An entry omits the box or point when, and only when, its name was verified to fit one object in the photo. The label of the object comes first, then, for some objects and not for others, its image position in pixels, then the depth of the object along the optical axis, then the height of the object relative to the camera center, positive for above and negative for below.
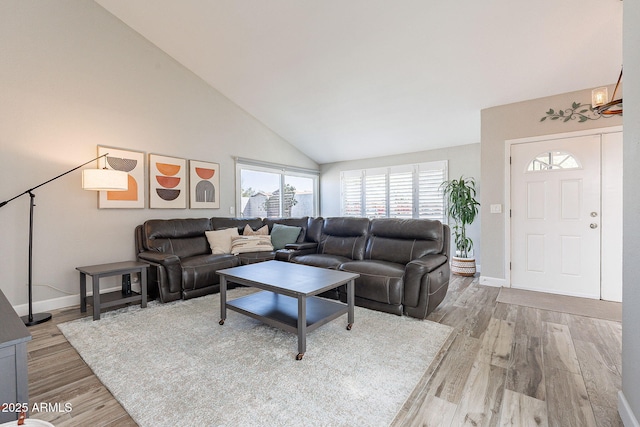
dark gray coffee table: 2.21 -0.81
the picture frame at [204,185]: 4.60 +0.44
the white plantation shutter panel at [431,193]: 5.45 +0.37
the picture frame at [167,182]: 4.14 +0.44
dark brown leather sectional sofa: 2.91 -0.58
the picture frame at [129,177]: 3.65 +0.49
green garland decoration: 3.50 +1.23
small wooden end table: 2.92 -0.82
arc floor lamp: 2.90 +0.29
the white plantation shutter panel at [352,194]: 6.54 +0.42
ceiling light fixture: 2.16 +0.86
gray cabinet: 1.13 -0.63
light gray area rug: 1.58 -1.08
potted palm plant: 4.72 -0.06
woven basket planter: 4.68 -0.89
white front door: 3.54 -0.05
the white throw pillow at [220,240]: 4.21 -0.42
